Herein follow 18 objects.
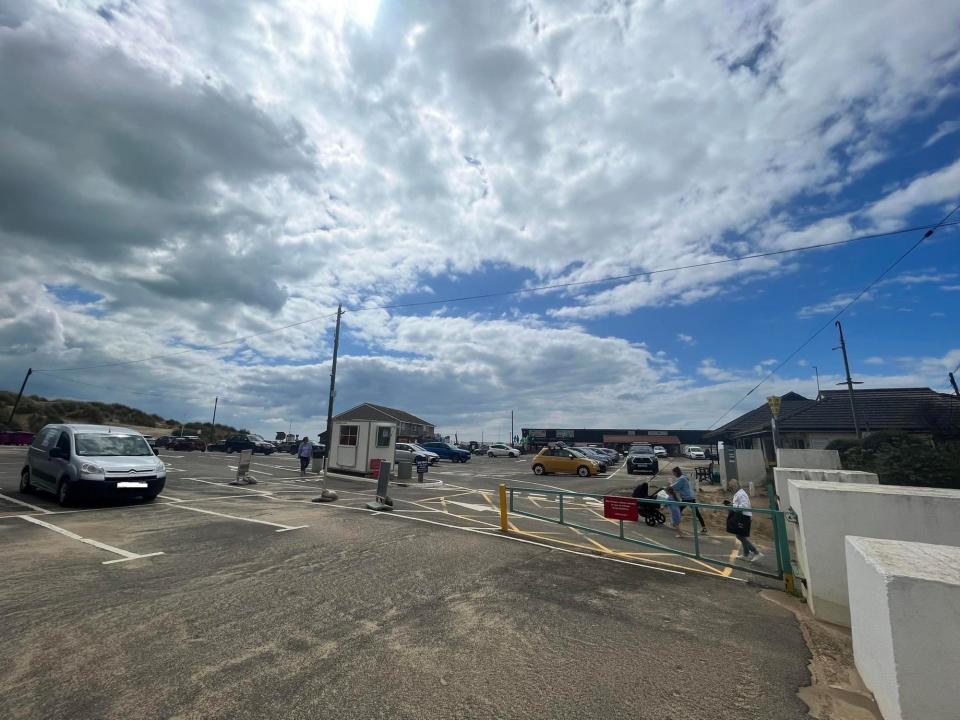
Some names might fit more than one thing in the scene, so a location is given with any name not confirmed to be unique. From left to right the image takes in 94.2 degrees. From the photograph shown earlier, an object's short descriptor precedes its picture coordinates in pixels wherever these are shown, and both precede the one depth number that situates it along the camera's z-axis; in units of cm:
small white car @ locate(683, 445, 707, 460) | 5656
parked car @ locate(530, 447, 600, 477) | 2647
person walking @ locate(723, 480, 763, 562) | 795
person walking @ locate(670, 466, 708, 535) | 1048
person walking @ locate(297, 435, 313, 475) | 2019
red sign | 820
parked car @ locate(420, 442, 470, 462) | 3594
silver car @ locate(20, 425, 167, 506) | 946
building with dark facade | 7788
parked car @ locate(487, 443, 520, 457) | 4775
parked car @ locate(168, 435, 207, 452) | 3925
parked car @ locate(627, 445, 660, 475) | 2888
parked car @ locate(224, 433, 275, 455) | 3694
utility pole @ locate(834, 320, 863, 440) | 1934
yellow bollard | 864
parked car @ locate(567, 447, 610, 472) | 3023
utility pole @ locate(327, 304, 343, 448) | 1526
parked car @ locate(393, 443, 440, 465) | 2494
